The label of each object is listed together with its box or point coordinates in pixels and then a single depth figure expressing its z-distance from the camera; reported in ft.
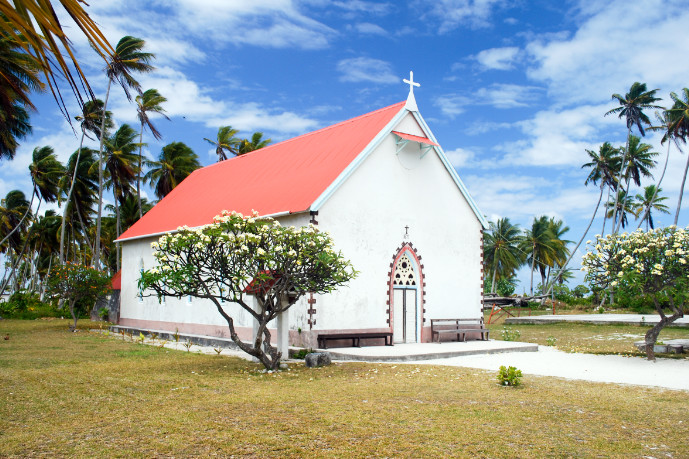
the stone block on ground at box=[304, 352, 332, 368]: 48.83
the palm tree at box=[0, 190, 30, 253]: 189.98
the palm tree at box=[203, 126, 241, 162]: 180.03
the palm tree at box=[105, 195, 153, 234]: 168.08
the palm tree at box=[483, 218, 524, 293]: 219.61
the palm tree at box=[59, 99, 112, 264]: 127.43
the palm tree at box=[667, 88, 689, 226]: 158.71
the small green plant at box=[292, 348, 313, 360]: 56.24
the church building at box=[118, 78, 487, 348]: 62.80
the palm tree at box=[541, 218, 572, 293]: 221.46
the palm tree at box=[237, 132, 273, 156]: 178.19
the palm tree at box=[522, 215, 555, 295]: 218.38
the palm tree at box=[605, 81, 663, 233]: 169.37
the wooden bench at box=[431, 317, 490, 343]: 69.62
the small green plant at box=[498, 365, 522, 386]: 37.93
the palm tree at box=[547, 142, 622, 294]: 190.49
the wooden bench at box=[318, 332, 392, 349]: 59.21
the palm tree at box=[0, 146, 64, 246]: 155.53
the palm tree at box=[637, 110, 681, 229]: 164.14
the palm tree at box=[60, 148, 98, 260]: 153.28
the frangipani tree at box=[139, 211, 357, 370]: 43.21
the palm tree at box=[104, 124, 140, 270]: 146.61
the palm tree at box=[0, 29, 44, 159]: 48.68
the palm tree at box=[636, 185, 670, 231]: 214.28
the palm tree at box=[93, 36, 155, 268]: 128.57
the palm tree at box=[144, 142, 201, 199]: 159.43
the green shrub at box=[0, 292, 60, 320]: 126.41
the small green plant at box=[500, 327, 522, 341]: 75.89
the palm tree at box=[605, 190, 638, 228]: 217.97
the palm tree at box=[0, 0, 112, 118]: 8.68
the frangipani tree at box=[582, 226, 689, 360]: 49.83
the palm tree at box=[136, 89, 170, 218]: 148.97
